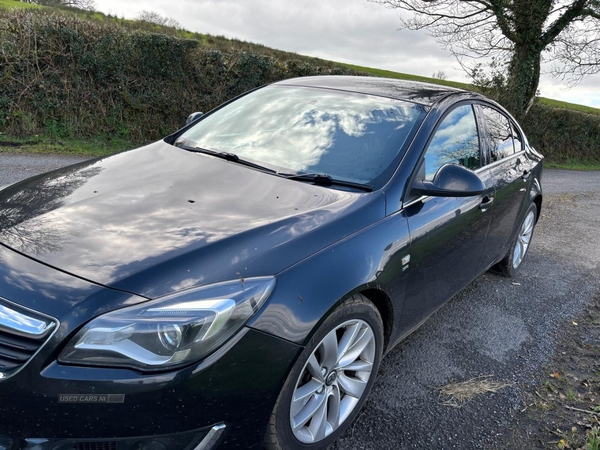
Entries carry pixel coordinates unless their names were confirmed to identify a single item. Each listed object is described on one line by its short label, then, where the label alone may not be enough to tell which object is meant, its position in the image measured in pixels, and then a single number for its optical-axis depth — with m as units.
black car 1.54
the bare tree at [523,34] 14.86
